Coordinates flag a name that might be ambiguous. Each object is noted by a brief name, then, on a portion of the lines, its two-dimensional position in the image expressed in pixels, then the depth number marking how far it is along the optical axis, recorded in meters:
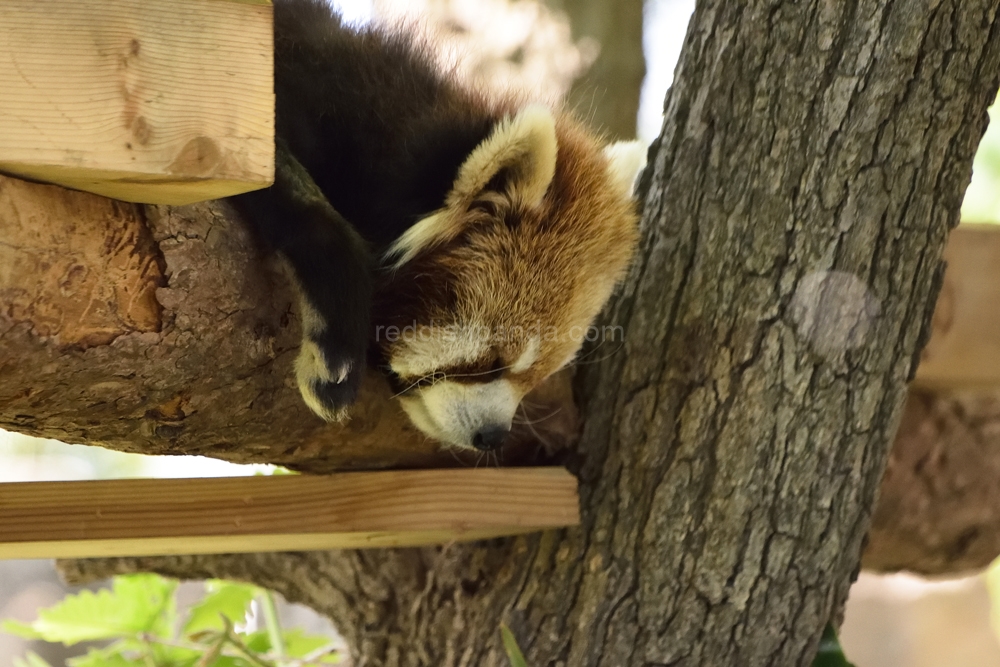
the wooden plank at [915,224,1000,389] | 3.16
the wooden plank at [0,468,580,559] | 2.99
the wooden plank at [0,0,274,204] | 2.84
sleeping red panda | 2.96
